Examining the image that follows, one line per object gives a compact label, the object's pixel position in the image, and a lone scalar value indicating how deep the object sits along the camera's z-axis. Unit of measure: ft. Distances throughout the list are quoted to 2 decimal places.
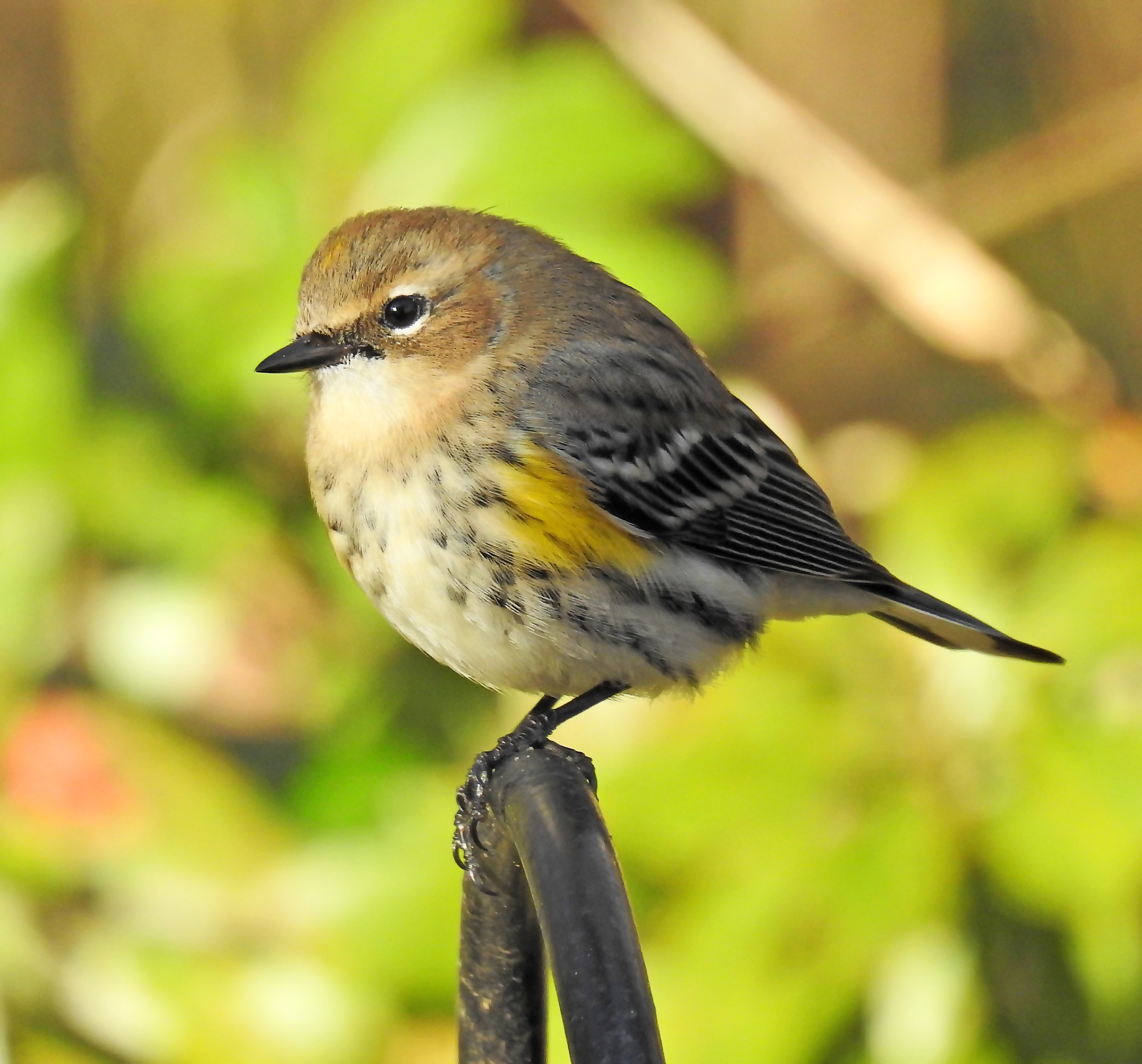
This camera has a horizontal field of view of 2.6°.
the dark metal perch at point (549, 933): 8.95
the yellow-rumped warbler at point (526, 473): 9.16
